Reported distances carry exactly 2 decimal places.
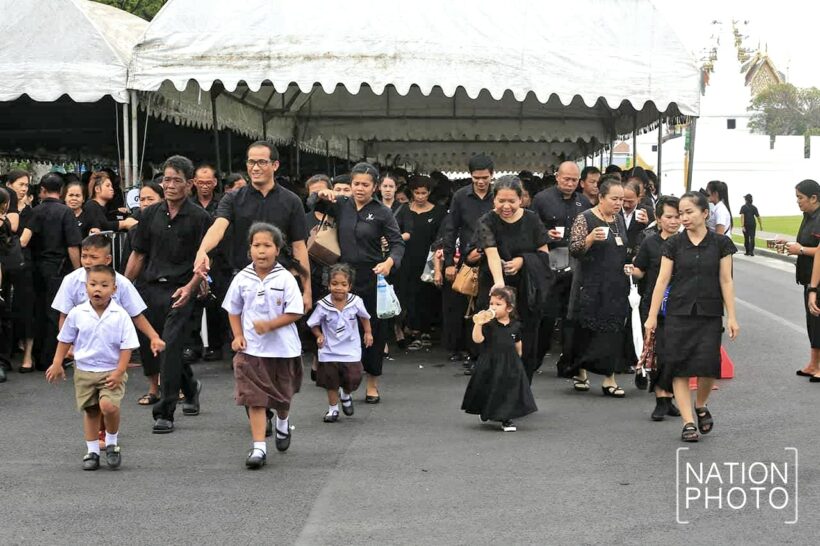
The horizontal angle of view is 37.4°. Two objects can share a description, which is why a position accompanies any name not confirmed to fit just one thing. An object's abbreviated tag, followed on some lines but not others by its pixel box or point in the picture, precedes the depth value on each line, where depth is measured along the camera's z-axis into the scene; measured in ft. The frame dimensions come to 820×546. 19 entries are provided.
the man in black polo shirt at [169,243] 28.43
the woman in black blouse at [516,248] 30.07
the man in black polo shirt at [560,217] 35.47
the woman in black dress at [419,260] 42.34
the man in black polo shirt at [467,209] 35.12
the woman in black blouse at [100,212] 38.11
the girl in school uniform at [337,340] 29.19
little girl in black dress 28.07
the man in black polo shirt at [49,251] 36.96
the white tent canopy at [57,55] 39.27
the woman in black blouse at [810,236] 35.83
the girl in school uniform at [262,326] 24.03
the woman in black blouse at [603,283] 32.32
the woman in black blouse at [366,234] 31.48
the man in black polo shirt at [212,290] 33.65
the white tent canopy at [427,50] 39.65
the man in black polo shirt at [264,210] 27.25
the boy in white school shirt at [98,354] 23.50
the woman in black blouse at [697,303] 26.53
